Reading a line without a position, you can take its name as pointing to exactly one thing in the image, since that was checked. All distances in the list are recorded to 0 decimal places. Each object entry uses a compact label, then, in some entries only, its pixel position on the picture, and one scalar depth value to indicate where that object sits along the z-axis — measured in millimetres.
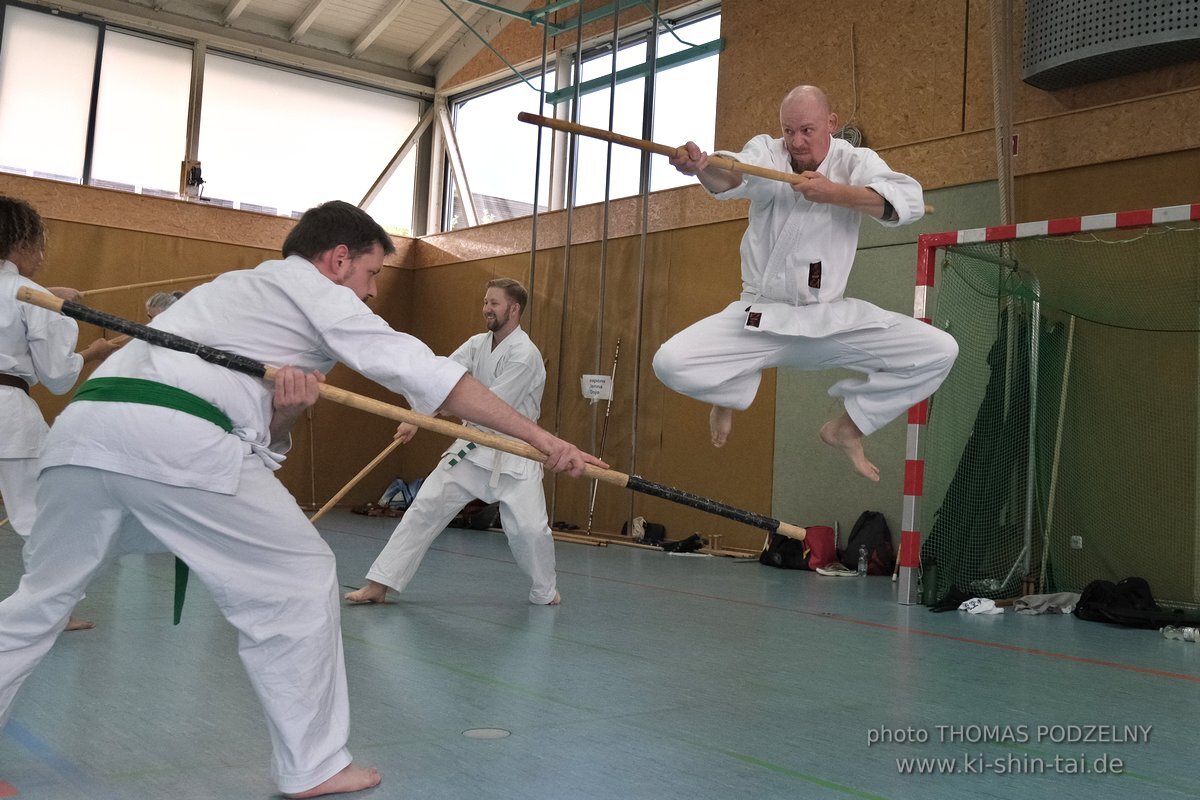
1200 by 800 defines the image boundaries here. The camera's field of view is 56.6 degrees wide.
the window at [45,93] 11820
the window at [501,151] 13406
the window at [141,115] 12461
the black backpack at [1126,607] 6438
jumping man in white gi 4426
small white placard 11086
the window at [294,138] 13273
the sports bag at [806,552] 9055
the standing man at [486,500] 6008
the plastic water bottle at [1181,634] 6051
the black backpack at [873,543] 8812
